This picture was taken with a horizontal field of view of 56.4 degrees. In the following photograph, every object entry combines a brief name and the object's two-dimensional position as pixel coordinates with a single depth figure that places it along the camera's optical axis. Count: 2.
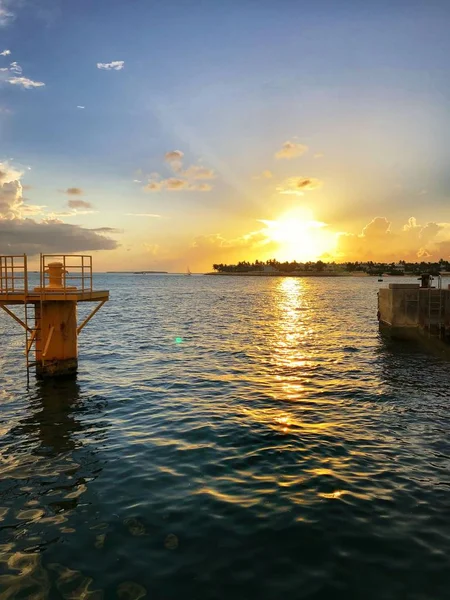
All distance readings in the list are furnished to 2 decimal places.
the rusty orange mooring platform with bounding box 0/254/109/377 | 18.64
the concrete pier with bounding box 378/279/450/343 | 30.80
